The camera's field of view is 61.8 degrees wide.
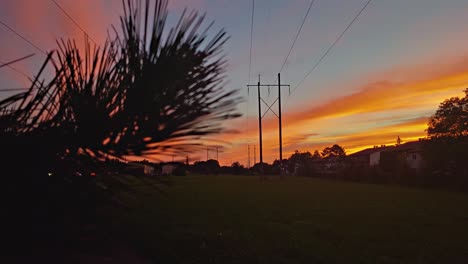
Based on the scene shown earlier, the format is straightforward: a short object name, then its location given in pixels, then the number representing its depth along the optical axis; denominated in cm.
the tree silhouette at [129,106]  99
